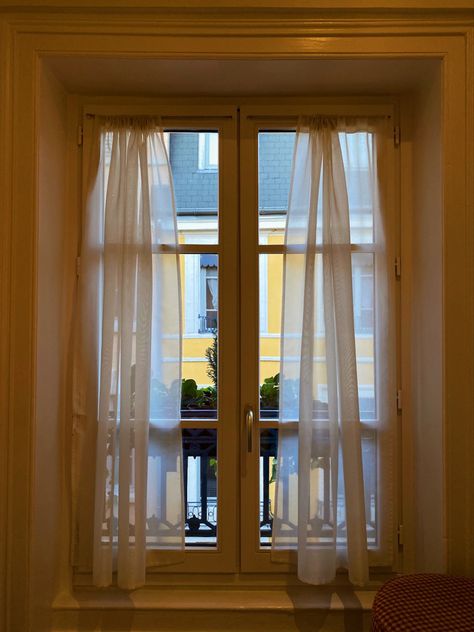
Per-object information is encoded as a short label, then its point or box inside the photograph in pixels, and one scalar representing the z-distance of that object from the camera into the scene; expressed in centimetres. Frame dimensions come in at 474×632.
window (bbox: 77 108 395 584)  204
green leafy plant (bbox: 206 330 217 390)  210
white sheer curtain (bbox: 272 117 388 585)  195
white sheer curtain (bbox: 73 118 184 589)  196
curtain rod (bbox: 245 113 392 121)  205
